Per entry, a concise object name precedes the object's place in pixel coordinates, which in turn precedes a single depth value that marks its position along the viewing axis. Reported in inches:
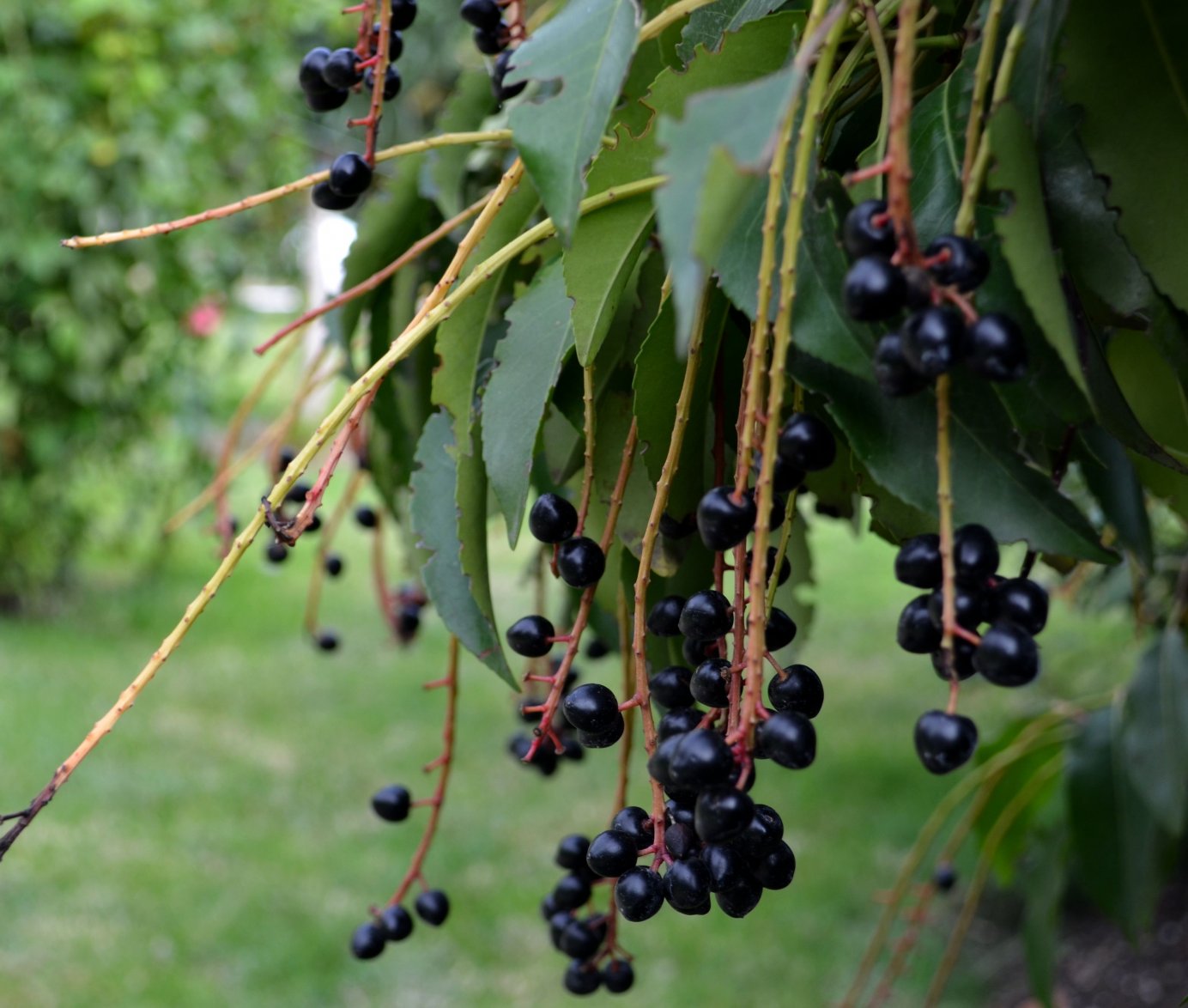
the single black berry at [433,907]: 33.4
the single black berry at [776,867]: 18.2
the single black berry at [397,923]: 32.5
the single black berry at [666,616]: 21.7
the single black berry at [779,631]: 20.0
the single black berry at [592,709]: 19.9
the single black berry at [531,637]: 22.4
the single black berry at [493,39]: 28.9
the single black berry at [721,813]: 16.0
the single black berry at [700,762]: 15.9
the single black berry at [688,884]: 17.4
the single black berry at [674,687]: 20.5
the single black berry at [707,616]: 18.7
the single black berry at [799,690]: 18.6
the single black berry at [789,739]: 15.8
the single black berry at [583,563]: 21.2
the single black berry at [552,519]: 22.0
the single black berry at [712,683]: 18.4
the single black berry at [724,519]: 16.9
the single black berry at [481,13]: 28.0
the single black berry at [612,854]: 19.0
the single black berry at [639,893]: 18.4
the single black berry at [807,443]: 16.9
